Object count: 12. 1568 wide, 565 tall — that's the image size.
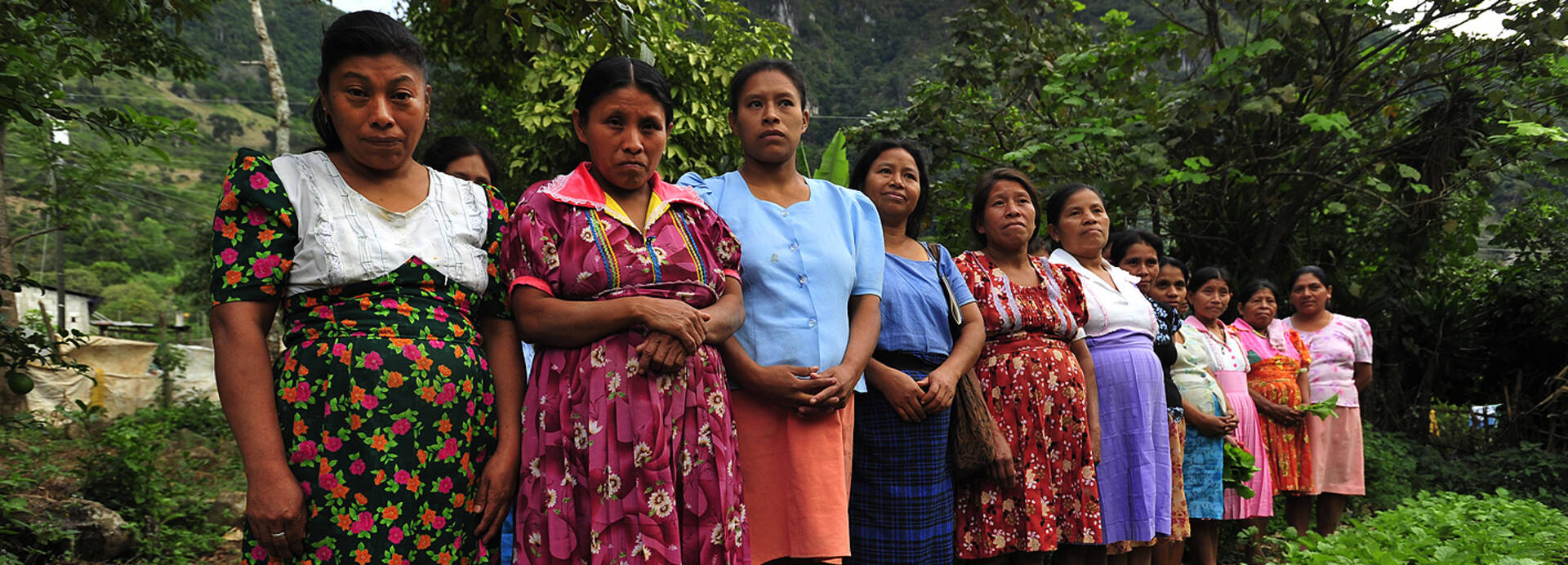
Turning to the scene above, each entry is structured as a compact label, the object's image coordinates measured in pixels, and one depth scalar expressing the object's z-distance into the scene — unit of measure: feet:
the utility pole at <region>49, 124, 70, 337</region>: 20.00
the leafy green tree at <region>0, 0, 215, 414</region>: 10.57
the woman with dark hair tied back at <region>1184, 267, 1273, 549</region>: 16.79
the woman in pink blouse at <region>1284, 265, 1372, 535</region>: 19.35
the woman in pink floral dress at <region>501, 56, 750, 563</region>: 6.43
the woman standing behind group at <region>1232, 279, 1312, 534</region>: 18.35
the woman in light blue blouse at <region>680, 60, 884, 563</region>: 7.82
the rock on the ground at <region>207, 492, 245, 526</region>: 22.07
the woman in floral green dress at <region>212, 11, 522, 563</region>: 5.70
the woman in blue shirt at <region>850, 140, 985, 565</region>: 9.34
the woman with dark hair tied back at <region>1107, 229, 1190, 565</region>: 13.30
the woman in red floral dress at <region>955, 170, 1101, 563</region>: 10.71
